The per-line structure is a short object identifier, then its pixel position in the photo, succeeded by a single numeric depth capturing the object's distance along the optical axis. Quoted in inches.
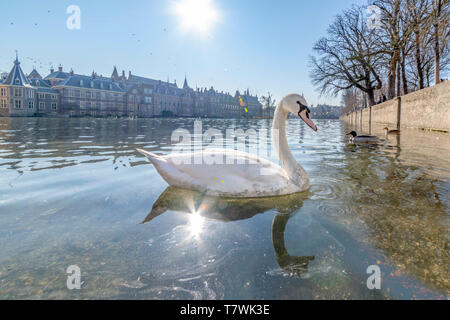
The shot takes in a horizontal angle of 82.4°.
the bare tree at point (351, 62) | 1023.1
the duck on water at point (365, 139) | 380.8
